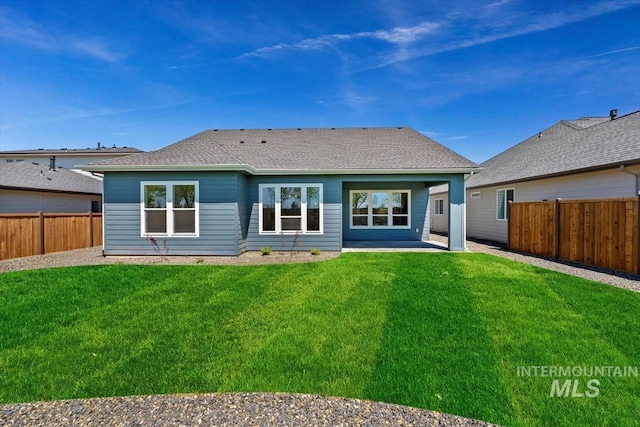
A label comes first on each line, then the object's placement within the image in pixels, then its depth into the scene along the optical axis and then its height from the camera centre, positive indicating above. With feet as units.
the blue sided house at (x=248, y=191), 35.19 +2.23
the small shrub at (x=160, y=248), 35.65 -4.40
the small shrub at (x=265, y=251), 36.81 -4.91
